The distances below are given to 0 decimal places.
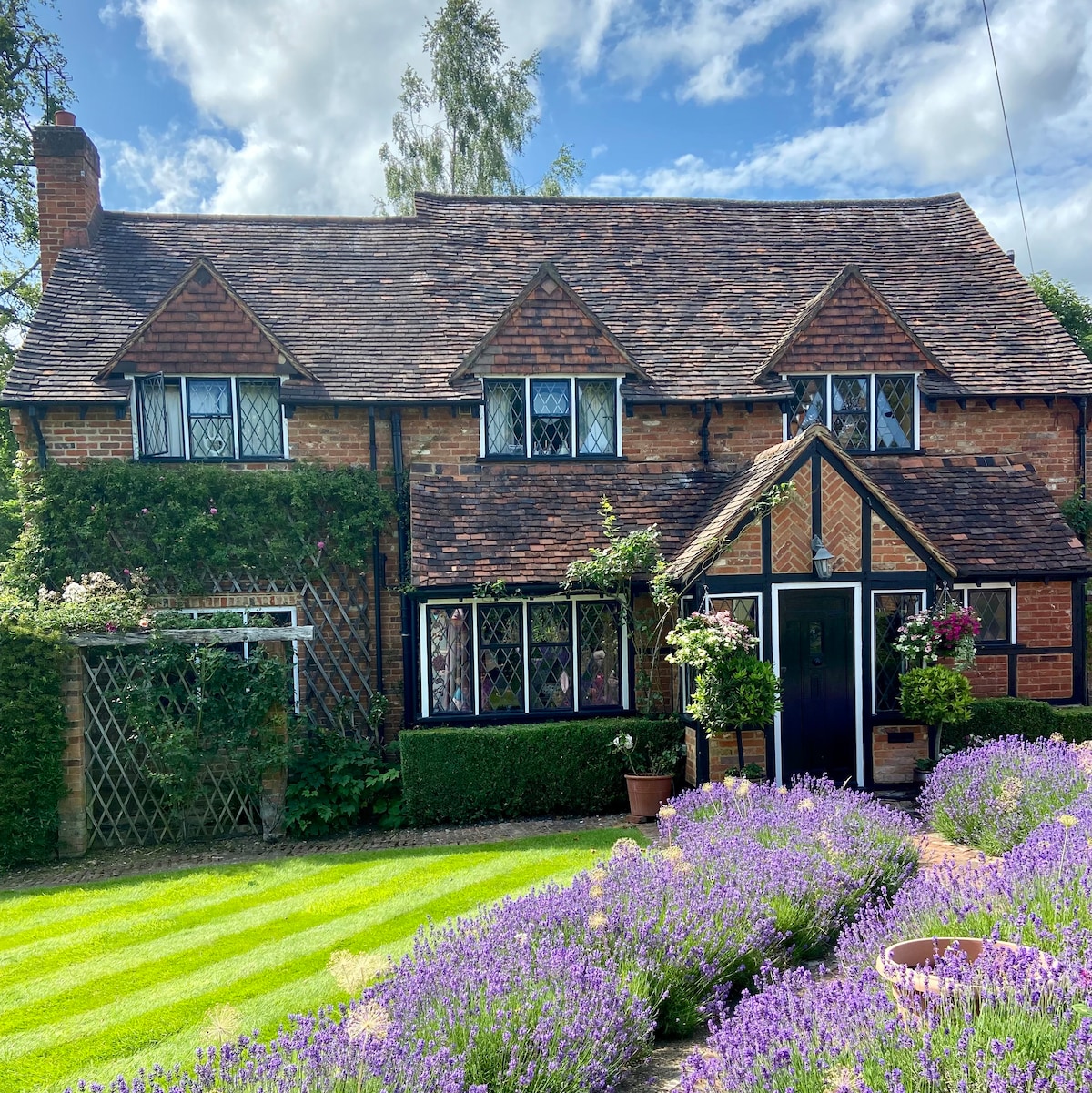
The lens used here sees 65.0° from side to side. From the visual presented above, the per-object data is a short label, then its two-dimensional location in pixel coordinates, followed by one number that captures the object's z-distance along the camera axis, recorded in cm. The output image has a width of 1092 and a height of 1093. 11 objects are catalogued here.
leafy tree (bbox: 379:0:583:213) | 2644
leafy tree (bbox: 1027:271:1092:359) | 2536
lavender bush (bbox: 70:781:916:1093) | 388
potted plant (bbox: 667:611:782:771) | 1028
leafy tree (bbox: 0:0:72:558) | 2142
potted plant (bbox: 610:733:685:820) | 1088
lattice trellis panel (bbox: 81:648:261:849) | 1030
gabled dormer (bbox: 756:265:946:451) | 1403
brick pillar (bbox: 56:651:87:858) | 998
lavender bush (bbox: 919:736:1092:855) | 789
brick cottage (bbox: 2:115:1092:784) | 1131
